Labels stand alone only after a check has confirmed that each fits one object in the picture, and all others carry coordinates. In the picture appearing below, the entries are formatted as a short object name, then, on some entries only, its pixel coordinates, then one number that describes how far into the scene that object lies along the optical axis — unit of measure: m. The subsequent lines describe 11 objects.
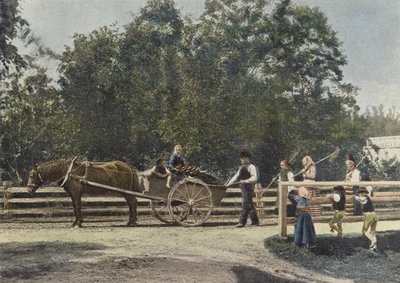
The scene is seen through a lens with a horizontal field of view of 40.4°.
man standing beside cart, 11.89
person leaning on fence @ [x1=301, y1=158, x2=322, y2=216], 10.88
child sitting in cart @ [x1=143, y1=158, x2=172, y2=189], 11.67
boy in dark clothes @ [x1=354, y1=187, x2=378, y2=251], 10.98
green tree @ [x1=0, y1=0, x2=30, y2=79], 11.37
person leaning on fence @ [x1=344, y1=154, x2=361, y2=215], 12.09
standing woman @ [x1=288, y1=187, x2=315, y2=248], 10.26
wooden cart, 11.68
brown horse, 11.73
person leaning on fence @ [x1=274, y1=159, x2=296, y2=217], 10.83
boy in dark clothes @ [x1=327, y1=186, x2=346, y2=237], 10.88
